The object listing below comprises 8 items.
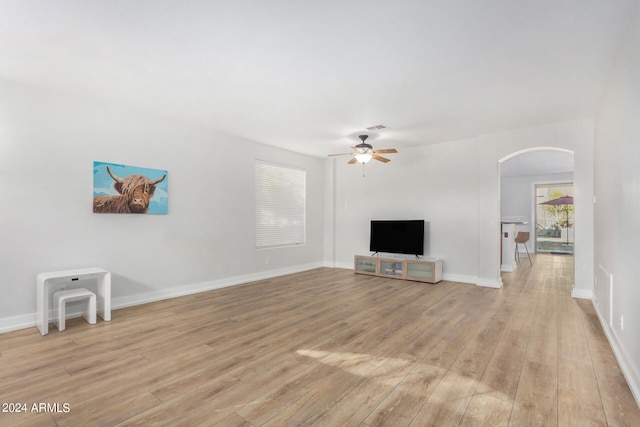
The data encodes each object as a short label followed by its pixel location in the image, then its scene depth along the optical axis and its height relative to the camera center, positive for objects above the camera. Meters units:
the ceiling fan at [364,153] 5.33 +1.07
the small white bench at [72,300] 3.38 -0.93
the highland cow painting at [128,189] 4.09 +0.35
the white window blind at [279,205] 6.26 +0.25
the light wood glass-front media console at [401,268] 5.93 -0.98
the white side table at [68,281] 3.29 -0.80
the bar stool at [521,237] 8.82 -0.49
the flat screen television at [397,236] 6.32 -0.37
